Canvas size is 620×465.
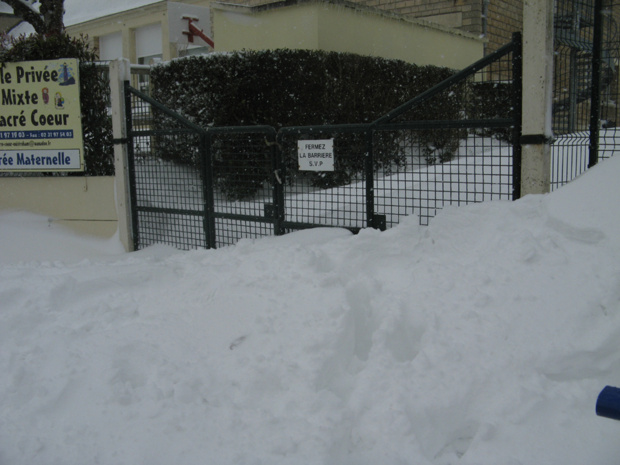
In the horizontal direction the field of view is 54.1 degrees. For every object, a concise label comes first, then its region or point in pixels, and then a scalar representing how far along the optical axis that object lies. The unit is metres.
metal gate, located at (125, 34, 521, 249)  5.03
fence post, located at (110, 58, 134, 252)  7.49
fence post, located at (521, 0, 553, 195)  4.44
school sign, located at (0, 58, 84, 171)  8.05
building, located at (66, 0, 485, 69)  11.43
